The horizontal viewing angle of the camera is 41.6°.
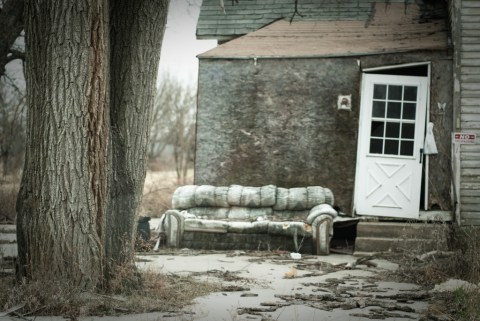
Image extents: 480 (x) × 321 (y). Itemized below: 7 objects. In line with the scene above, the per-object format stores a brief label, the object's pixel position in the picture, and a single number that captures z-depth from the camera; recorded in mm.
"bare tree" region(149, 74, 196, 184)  29969
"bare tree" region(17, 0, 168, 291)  5797
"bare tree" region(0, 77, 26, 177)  17281
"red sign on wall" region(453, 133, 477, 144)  11000
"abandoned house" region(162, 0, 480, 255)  11219
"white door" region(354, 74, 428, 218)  11703
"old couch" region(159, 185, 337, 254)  10736
